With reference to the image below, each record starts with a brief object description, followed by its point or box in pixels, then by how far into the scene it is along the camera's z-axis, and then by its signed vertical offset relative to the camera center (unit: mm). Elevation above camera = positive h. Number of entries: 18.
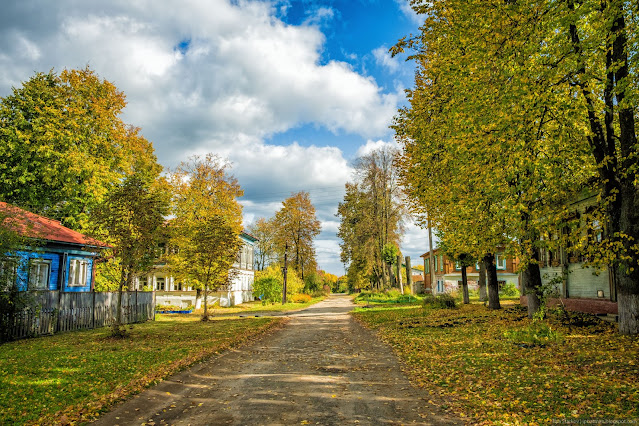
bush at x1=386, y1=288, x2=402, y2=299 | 41219 -2821
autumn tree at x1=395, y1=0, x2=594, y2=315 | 10250 +3620
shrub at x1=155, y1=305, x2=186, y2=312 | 33275 -3203
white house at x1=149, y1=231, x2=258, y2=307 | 40250 -2504
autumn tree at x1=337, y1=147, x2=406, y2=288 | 43531 +5659
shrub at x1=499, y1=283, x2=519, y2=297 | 38000 -2380
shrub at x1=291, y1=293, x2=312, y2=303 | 46500 -3527
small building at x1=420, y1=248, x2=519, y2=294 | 46938 -1237
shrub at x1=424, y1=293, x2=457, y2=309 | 25438 -2314
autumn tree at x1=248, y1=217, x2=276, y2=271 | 72450 +4323
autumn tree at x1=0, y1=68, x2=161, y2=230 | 25984 +8153
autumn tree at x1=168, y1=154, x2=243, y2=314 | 30422 +4835
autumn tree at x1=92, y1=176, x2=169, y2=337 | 14758 +1654
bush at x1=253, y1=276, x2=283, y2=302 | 42125 -2064
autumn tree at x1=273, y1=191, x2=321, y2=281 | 56750 +5333
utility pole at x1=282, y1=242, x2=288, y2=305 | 42125 -2645
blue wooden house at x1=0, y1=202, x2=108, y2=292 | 17203 +766
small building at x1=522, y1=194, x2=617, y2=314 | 14773 -748
